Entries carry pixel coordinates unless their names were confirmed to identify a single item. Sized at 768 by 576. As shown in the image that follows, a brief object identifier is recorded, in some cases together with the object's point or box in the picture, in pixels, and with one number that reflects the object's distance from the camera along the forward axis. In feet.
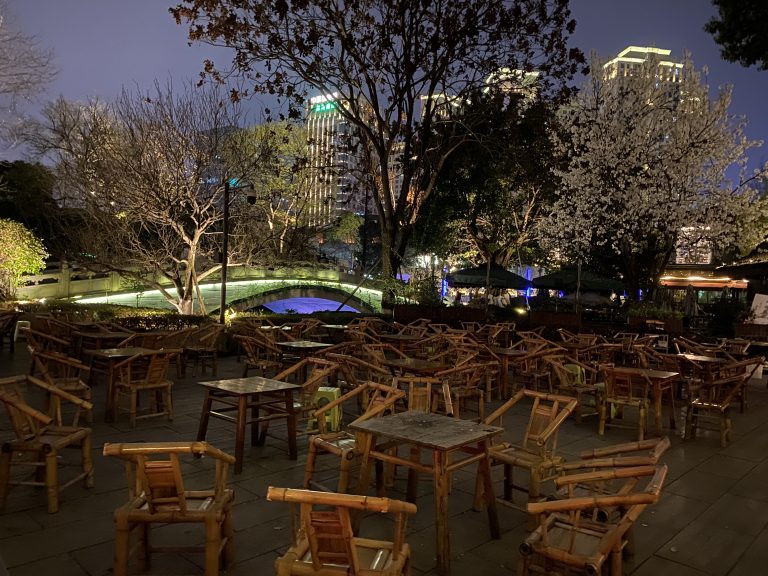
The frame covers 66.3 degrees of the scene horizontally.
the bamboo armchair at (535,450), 13.28
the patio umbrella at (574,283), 62.23
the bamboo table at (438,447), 10.92
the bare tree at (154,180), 50.29
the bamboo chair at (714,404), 21.66
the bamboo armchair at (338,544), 7.29
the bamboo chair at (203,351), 32.48
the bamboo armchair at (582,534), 8.73
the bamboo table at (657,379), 22.44
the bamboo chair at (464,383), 19.57
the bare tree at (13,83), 59.11
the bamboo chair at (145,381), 20.71
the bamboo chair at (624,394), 21.56
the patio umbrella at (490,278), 57.57
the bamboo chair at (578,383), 23.13
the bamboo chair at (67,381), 18.22
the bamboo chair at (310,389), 18.16
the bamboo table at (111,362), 21.30
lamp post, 46.20
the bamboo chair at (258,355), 27.07
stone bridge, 65.82
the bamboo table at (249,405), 16.02
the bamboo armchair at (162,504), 9.14
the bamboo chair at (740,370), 24.85
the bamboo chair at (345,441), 12.85
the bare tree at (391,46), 47.62
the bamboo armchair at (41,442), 12.91
